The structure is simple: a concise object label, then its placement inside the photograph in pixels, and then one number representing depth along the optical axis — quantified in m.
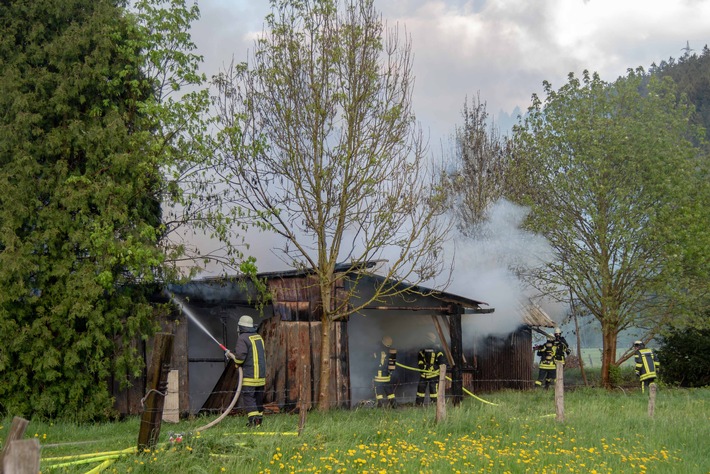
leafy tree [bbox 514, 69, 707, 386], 21.72
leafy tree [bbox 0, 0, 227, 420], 12.67
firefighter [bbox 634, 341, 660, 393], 19.14
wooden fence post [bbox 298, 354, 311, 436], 9.32
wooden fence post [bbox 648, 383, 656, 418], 12.97
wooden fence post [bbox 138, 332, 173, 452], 8.04
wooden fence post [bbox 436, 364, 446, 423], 10.92
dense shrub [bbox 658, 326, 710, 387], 23.72
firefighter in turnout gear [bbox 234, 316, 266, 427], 11.91
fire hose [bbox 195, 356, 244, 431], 11.26
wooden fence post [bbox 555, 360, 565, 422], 11.91
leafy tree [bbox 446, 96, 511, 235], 31.41
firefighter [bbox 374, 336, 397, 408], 17.71
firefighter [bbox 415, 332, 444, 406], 18.58
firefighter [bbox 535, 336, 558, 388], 21.47
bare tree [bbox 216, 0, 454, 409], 13.80
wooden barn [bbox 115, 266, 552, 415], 14.20
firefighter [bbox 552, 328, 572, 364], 21.38
